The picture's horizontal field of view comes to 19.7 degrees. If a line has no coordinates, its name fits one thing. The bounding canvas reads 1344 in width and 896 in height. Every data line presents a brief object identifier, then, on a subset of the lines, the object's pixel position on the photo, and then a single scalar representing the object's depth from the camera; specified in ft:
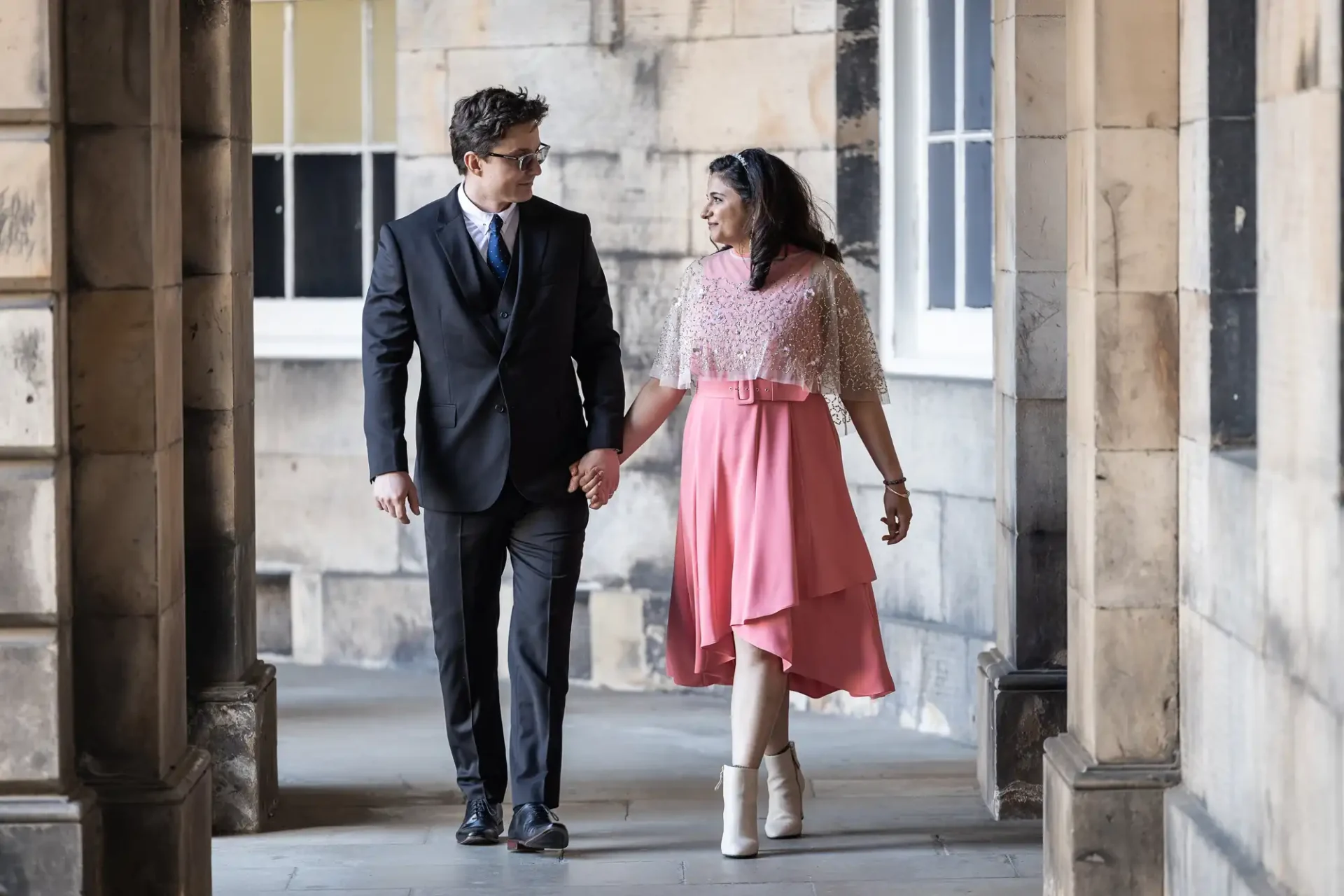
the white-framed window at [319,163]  55.04
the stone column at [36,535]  26.51
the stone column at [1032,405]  36.42
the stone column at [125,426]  27.59
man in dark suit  32.79
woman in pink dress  32.65
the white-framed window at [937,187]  47.17
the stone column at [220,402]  35.56
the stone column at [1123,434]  27.96
